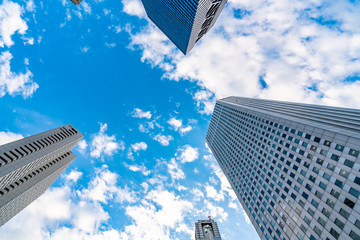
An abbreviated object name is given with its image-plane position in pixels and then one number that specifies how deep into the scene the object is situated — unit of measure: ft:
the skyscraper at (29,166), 202.49
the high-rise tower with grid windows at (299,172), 108.88
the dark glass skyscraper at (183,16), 302.78
